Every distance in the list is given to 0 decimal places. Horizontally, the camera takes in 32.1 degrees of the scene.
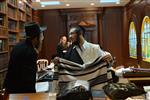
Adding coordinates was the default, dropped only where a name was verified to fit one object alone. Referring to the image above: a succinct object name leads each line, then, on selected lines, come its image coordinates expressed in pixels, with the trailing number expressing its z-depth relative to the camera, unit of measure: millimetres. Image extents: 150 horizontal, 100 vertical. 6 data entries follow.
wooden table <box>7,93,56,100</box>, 1257
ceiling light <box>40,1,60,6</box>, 8106
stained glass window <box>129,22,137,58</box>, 8096
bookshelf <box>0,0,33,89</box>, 4676
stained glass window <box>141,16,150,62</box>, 6320
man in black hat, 1978
